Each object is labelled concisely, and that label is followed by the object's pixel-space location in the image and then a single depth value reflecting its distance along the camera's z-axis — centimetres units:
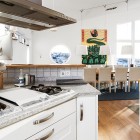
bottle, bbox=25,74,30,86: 159
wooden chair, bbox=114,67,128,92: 456
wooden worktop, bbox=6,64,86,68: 170
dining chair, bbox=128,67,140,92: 464
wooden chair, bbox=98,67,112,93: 444
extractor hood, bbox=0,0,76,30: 111
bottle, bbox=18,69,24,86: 158
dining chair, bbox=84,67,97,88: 438
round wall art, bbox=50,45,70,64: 649
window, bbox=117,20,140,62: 661
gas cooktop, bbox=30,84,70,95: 119
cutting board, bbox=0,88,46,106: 95
